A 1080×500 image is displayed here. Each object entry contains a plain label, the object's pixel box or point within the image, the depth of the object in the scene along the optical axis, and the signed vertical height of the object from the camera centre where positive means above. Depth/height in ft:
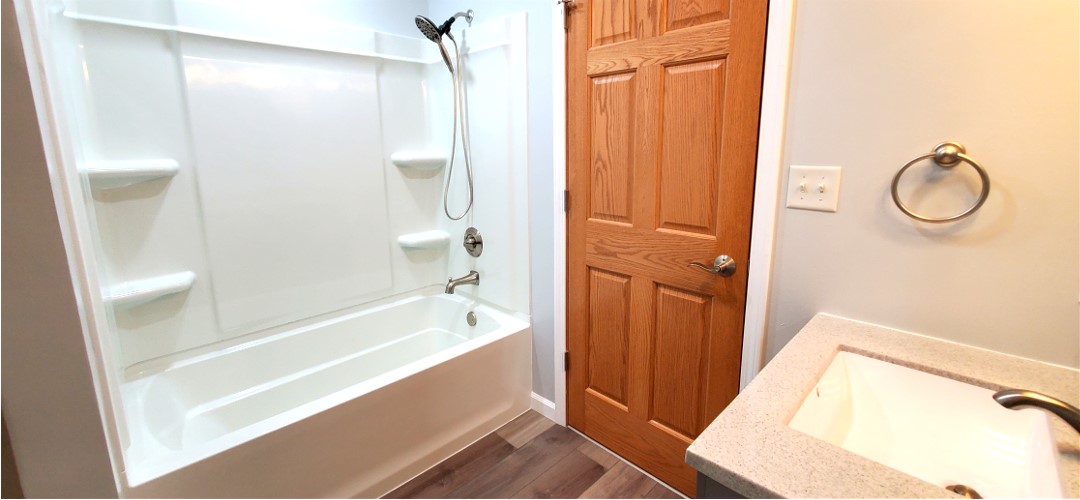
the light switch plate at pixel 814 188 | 3.78 -0.17
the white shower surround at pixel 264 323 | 4.12 -1.49
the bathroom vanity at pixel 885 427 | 2.04 -1.39
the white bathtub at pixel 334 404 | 4.39 -2.92
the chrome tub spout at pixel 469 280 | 7.71 -1.89
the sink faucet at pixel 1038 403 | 2.03 -1.12
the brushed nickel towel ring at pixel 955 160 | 3.05 +0.05
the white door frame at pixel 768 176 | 3.90 -0.06
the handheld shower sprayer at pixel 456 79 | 6.88 +1.50
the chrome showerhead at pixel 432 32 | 6.84 +2.19
